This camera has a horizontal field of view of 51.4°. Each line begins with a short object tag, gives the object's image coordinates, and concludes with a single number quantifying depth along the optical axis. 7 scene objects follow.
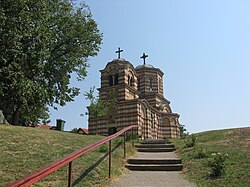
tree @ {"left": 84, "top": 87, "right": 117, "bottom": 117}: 28.53
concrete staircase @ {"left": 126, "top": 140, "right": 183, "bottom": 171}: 8.88
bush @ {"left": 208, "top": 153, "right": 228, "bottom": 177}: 7.34
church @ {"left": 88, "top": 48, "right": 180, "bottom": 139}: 29.52
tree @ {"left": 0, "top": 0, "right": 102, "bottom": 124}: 16.42
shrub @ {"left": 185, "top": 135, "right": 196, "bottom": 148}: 12.54
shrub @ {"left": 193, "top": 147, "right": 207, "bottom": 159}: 9.71
